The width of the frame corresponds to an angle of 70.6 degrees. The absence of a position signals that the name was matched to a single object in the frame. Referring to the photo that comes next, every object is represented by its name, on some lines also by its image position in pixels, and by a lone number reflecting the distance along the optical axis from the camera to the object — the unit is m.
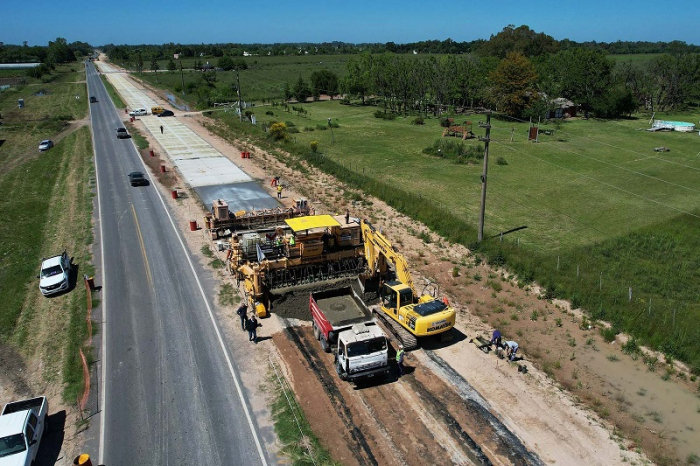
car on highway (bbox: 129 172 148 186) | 46.69
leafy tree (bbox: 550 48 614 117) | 88.31
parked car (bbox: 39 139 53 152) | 63.00
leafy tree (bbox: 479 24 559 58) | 150.88
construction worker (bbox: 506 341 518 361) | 20.95
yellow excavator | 21.30
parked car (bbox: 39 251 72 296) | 26.78
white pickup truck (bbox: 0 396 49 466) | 15.08
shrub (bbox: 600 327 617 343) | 22.38
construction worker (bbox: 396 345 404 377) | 19.94
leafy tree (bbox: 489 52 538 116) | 84.38
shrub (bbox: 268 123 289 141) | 65.00
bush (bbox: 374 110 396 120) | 88.56
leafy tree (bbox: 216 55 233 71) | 178.12
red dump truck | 18.88
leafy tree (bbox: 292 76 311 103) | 110.62
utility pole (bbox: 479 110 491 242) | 29.39
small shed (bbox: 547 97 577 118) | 85.81
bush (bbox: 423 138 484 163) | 57.72
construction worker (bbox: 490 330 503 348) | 21.42
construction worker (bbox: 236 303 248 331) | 22.72
